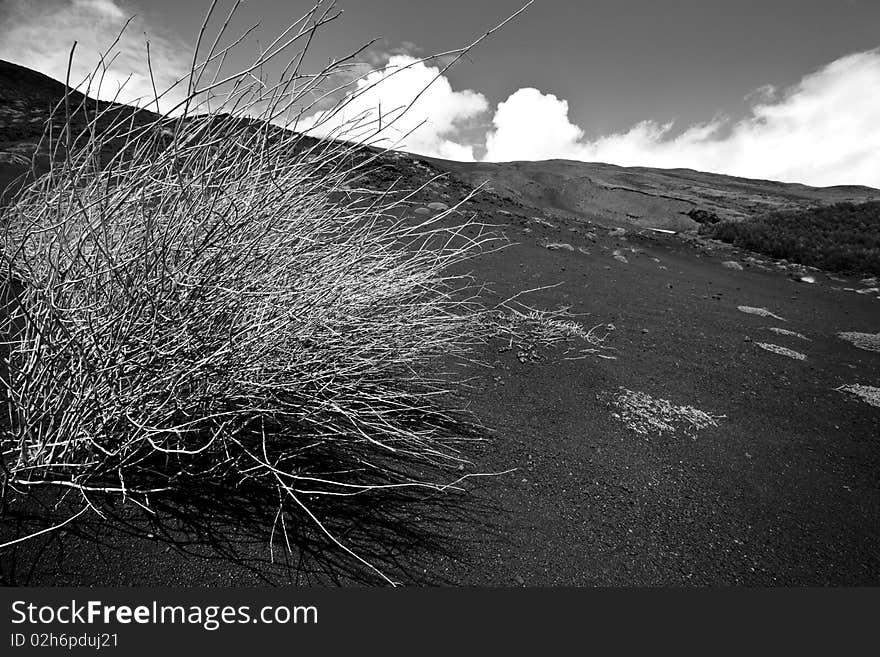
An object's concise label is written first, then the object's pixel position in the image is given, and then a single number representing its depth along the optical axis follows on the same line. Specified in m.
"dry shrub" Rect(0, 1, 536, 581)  1.05
